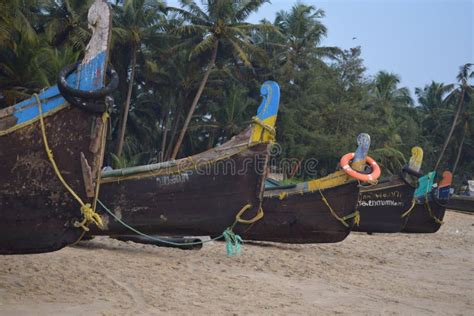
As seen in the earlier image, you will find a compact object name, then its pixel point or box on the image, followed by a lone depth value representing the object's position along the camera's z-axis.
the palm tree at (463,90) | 40.31
